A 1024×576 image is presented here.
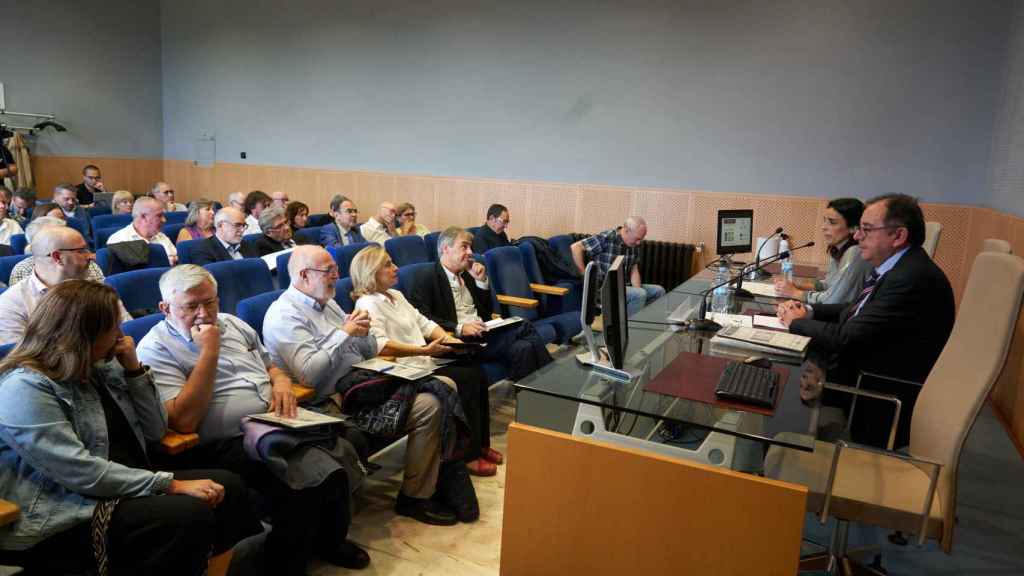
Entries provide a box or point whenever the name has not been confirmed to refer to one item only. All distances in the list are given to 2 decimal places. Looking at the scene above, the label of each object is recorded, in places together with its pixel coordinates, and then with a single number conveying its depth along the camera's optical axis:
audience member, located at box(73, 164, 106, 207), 9.37
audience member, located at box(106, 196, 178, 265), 4.86
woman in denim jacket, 1.72
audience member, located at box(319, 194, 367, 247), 6.38
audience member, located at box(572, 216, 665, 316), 5.62
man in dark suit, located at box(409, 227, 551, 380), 3.76
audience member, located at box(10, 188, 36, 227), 6.61
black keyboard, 1.98
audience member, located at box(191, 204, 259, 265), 4.99
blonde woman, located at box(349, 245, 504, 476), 3.17
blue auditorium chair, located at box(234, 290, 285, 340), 2.96
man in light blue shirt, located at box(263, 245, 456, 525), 2.79
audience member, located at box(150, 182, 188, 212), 7.73
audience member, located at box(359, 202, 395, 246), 6.77
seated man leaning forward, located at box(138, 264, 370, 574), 2.25
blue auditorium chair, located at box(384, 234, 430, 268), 5.22
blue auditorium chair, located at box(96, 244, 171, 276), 4.18
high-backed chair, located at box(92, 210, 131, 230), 6.08
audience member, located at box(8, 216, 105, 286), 3.43
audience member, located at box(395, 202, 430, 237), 7.03
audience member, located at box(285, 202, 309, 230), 6.66
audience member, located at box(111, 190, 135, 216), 6.86
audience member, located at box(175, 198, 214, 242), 5.60
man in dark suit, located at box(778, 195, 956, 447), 2.55
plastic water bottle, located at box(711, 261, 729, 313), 3.55
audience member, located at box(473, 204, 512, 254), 6.50
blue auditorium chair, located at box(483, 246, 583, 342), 4.57
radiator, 7.31
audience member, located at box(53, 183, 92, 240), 6.78
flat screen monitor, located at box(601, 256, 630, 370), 2.19
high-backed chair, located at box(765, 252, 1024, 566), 1.96
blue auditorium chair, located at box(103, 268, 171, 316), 3.30
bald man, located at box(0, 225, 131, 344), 2.78
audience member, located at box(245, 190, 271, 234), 6.78
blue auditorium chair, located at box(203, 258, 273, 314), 3.51
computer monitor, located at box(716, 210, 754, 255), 4.99
